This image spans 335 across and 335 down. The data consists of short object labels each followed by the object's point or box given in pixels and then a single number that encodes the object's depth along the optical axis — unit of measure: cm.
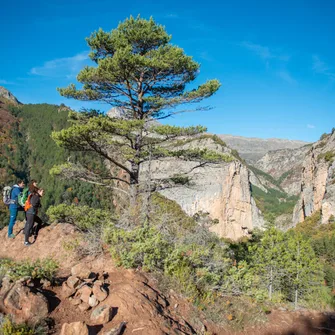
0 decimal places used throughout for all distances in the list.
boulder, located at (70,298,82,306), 390
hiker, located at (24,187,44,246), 641
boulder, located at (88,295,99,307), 390
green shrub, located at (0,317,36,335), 297
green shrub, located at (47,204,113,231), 870
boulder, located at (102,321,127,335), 335
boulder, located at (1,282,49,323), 340
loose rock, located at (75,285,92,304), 395
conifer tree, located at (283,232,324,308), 859
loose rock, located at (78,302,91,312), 382
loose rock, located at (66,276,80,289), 416
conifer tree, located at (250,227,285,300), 823
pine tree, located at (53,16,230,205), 860
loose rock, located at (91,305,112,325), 359
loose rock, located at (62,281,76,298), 404
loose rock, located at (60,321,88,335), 316
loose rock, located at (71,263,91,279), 462
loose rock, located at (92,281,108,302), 403
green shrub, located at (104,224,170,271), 508
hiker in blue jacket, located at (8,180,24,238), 724
